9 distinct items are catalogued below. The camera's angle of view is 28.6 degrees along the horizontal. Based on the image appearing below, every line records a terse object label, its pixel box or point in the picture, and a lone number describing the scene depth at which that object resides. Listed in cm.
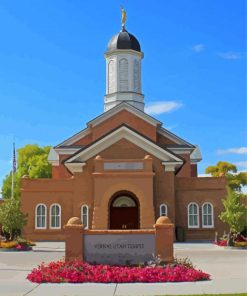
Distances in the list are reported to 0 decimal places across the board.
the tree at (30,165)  7775
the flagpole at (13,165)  5128
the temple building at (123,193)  3538
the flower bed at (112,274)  1479
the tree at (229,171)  8401
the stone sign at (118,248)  1725
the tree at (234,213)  3095
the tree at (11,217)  3086
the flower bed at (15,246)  2885
